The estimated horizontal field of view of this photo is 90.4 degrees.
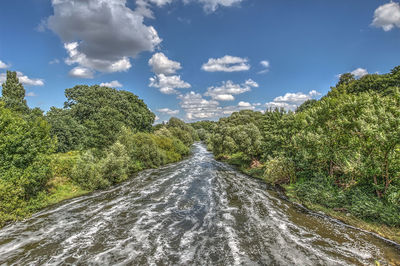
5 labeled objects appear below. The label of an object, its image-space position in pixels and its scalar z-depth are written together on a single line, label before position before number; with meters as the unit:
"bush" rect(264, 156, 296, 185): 24.30
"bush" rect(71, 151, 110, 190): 23.15
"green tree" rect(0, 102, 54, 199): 15.81
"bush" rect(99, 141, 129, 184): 25.83
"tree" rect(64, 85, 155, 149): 34.44
